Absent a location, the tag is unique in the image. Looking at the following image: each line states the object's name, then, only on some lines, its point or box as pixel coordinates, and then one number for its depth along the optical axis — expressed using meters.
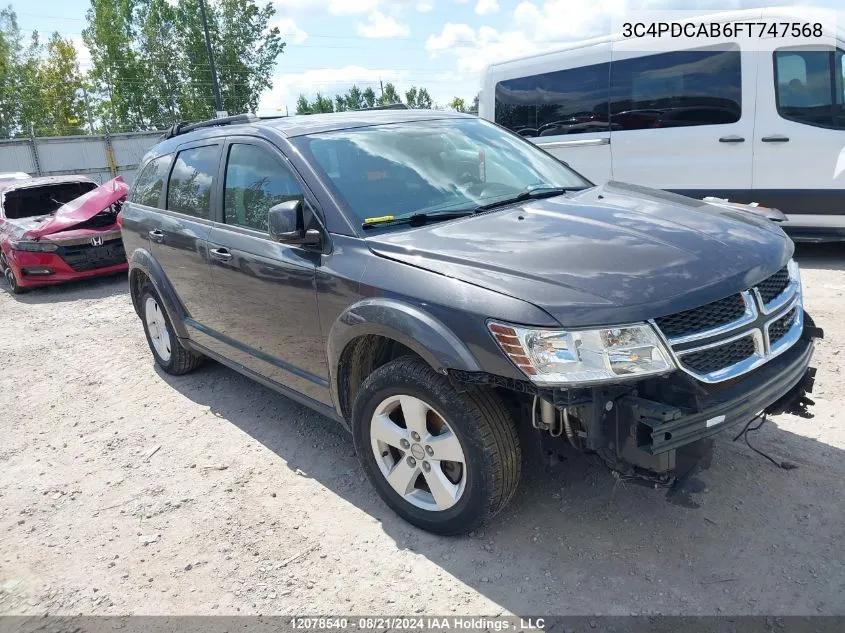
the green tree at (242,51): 48.81
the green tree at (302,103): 69.40
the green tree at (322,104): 63.25
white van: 6.62
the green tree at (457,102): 65.47
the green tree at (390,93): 66.69
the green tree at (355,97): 76.21
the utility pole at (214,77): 26.95
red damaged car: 9.20
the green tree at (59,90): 47.22
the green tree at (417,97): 89.46
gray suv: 2.40
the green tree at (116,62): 46.69
